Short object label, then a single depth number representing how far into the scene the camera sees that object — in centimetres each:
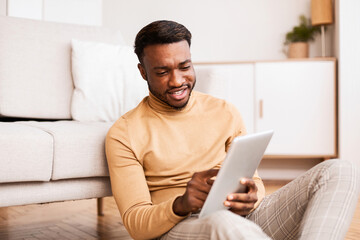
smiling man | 99
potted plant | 345
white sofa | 135
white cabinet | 323
